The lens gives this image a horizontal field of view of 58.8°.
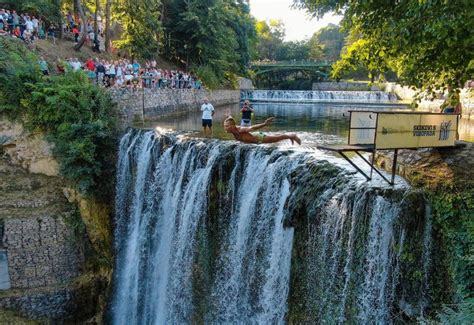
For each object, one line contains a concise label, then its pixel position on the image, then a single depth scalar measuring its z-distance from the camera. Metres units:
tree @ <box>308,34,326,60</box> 76.16
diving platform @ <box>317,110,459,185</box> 7.02
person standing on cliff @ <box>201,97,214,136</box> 14.03
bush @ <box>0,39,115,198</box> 13.16
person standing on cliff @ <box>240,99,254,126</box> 13.55
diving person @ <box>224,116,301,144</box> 11.70
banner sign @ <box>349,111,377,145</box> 7.14
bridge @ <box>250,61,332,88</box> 58.03
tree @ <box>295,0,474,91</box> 6.34
